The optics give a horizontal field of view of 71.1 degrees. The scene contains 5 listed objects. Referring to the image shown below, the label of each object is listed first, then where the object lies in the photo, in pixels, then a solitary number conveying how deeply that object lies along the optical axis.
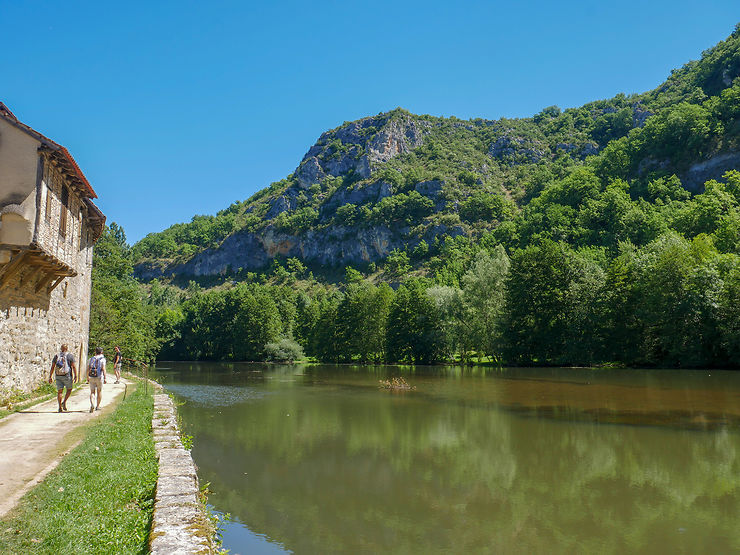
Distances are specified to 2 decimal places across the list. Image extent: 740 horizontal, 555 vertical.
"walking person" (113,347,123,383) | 29.61
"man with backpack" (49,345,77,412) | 14.84
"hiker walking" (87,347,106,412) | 15.29
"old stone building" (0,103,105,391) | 14.16
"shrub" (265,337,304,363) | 77.19
